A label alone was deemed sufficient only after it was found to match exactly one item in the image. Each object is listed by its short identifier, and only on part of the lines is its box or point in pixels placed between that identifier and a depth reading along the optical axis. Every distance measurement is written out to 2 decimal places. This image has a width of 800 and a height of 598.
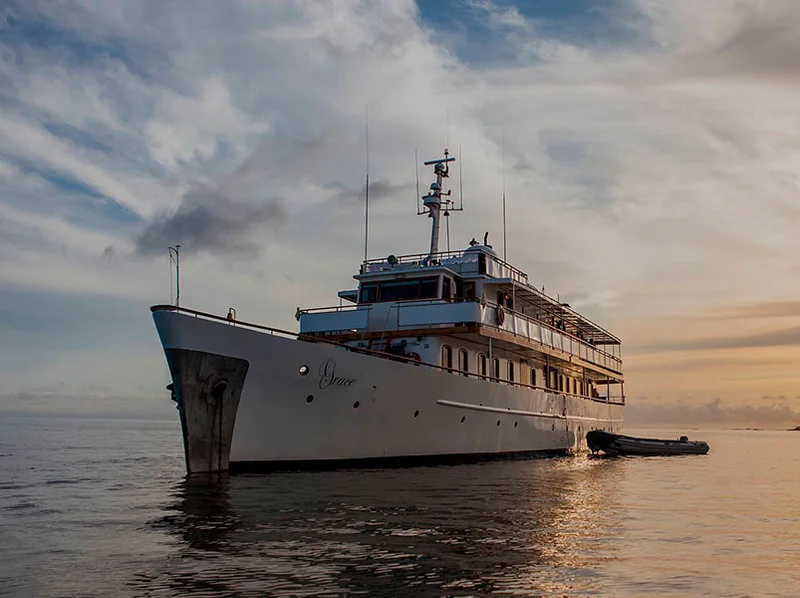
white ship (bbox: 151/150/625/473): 18.59
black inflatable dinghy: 36.34
